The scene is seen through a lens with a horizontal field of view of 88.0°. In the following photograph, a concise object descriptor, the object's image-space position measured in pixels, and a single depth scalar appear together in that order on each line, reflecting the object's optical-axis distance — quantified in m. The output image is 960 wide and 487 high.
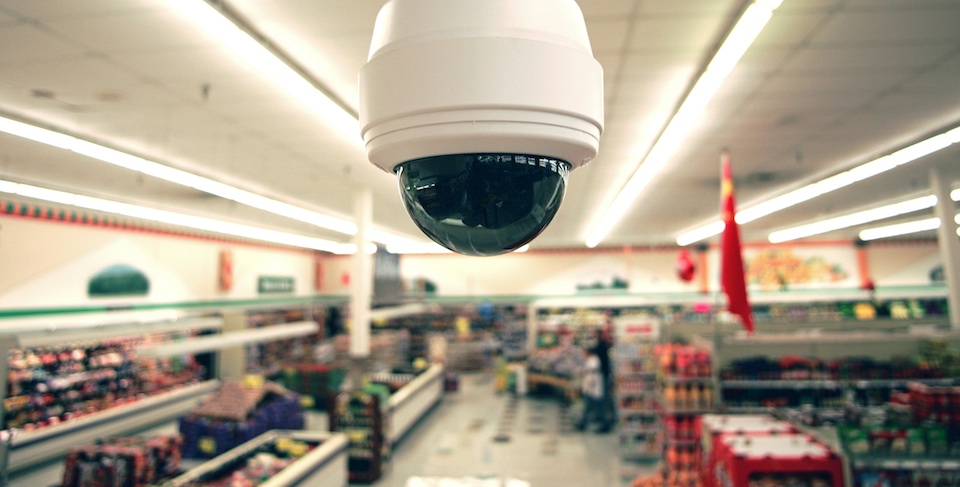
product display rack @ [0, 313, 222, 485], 5.20
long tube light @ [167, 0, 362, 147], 2.76
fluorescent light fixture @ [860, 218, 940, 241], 12.20
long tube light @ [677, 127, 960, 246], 5.71
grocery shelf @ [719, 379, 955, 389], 5.64
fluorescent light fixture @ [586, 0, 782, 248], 2.86
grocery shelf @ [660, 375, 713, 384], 6.02
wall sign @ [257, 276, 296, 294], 13.69
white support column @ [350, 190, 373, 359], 7.02
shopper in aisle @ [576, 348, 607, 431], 8.15
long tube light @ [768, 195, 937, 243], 9.57
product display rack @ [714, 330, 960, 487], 5.68
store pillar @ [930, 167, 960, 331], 6.53
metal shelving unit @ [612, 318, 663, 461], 6.86
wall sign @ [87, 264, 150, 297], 8.47
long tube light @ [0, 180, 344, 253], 6.71
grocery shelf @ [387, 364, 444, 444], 7.77
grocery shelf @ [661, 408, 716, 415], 5.94
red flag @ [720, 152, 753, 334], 2.88
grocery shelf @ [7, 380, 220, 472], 6.16
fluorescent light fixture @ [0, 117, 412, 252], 4.61
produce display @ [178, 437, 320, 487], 4.52
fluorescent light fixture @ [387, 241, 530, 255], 15.62
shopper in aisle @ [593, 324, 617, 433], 8.23
